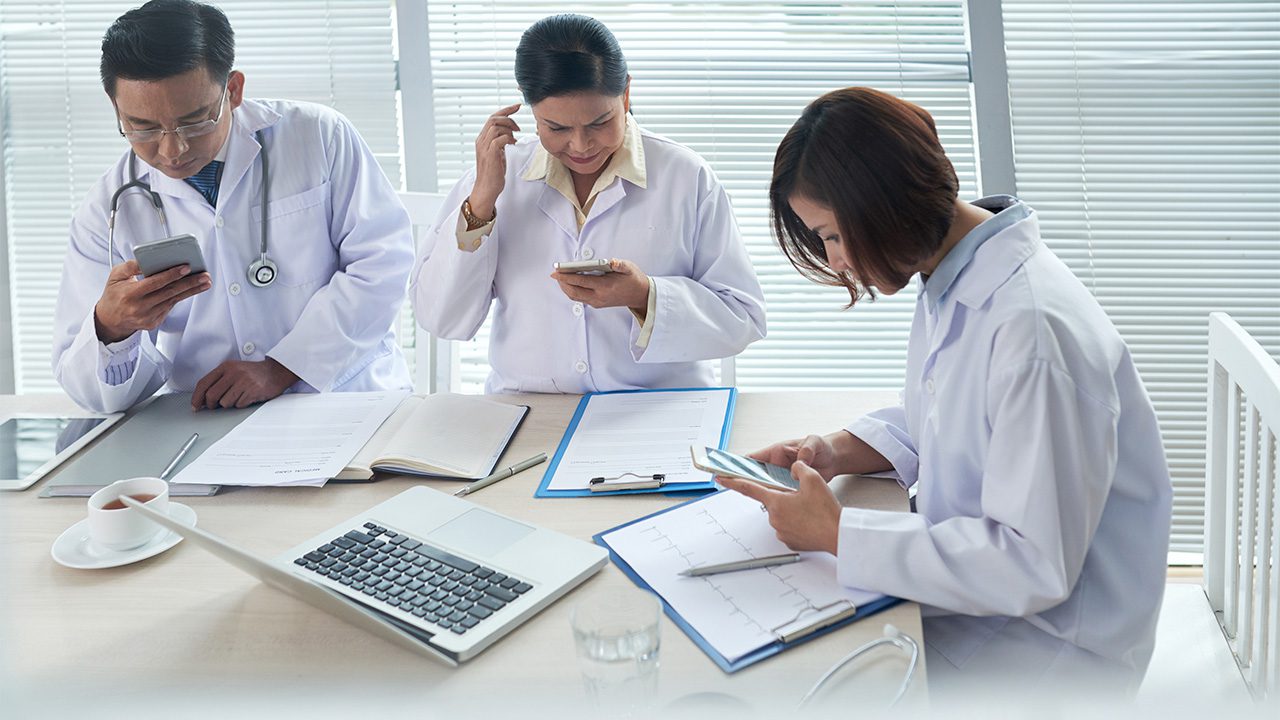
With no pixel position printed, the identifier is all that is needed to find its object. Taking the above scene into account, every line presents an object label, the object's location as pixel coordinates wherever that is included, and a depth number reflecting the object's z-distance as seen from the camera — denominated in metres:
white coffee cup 1.19
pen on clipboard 1.08
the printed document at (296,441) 1.39
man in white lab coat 1.66
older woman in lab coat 1.75
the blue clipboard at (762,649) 0.93
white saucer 1.17
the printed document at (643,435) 1.36
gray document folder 1.41
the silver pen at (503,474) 1.34
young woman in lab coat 0.99
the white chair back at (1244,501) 1.20
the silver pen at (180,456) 1.42
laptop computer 0.96
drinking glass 0.74
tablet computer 1.48
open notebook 1.39
